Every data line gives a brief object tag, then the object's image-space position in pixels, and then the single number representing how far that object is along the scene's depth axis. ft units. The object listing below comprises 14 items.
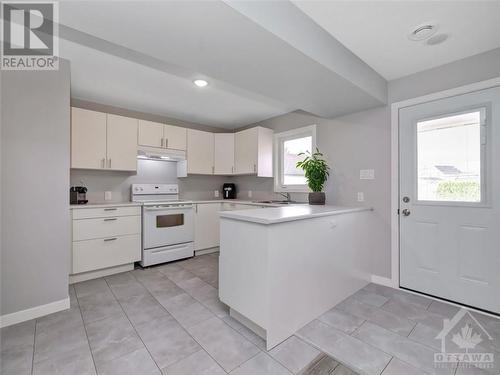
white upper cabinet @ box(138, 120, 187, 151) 11.39
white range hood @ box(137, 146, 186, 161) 11.49
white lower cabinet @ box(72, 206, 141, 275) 9.00
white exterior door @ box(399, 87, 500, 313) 6.73
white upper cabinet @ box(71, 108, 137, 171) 9.64
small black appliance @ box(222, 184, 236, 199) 15.23
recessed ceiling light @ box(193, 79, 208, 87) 8.39
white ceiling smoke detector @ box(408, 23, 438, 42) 5.74
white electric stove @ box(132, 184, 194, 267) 10.66
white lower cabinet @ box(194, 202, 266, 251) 12.57
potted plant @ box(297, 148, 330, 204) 9.62
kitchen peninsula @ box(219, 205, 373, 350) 5.41
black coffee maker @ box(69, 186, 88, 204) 9.73
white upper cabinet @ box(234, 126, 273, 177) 12.72
